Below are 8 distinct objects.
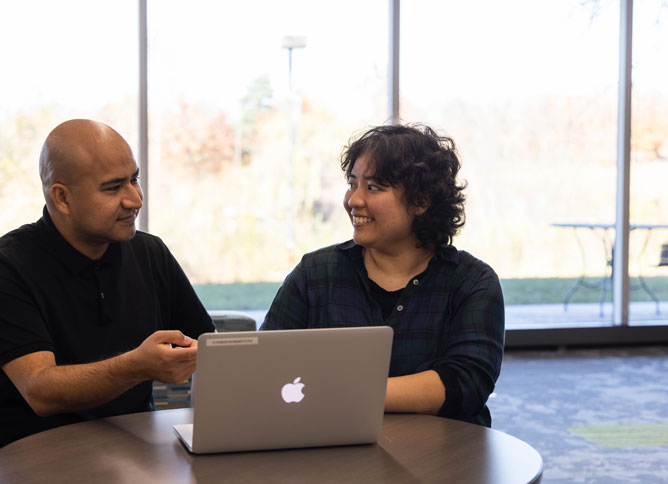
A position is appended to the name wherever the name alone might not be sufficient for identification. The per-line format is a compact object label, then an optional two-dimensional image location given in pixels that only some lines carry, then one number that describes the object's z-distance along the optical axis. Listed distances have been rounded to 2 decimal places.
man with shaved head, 1.84
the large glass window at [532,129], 5.79
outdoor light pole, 5.41
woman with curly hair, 2.05
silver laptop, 1.45
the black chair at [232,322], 2.54
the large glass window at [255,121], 5.25
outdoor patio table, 6.04
